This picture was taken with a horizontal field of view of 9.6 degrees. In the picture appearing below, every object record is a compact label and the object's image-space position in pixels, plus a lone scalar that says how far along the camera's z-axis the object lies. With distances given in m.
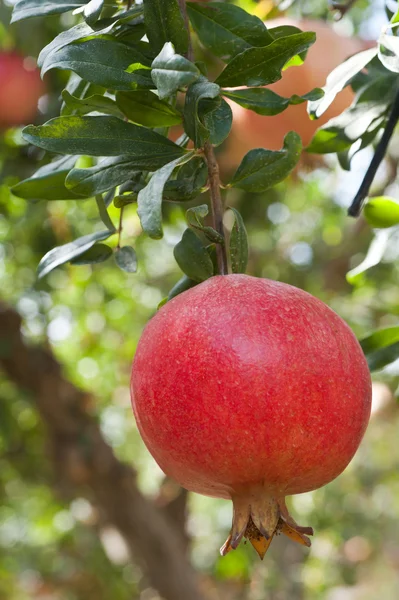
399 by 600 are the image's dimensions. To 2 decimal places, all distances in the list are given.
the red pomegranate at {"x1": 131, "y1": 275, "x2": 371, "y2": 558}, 0.85
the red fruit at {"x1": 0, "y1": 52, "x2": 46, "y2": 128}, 1.62
